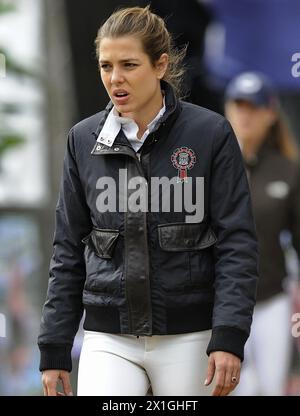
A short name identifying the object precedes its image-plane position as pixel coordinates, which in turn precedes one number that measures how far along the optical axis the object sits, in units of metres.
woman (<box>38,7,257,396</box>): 8.15
